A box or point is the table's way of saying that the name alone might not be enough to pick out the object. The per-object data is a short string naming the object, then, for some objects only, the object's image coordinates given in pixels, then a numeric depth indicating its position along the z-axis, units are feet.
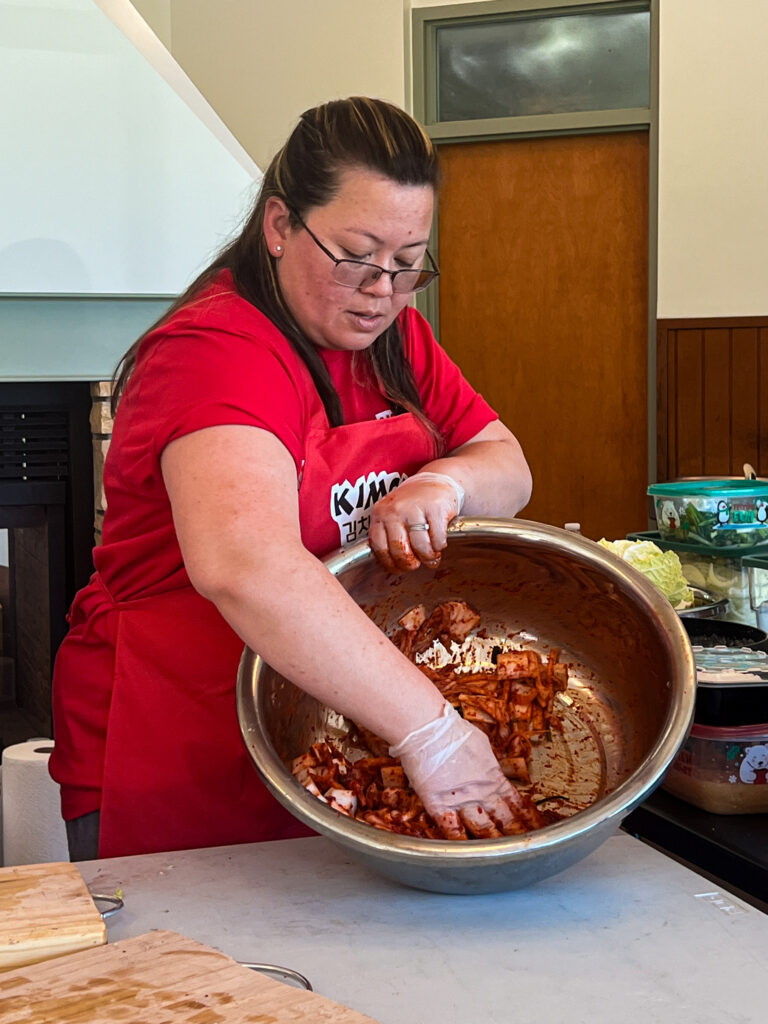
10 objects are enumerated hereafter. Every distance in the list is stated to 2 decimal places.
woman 3.34
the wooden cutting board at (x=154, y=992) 2.56
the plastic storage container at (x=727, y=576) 5.57
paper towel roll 7.04
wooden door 15.83
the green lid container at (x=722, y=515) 5.77
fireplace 9.76
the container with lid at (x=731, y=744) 3.93
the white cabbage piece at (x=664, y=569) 5.56
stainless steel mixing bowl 3.08
